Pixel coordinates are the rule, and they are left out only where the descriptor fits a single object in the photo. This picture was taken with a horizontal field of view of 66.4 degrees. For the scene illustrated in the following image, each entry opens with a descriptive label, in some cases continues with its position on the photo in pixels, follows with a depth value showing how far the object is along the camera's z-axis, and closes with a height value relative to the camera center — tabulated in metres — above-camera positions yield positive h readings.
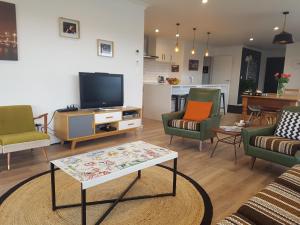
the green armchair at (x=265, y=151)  2.58 -0.79
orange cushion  4.02 -0.49
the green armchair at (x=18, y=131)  2.76 -0.72
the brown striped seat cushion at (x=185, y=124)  3.70 -0.69
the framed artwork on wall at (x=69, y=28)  3.66 +0.84
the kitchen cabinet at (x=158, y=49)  7.53 +1.12
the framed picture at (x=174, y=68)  8.49 +0.53
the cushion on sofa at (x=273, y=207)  1.24 -0.72
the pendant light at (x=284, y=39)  4.51 +0.91
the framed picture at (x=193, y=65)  8.72 +0.69
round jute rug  1.87 -1.12
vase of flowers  5.11 +0.05
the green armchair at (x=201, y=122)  3.64 -0.62
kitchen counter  6.11 -0.42
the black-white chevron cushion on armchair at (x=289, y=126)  2.91 -0.52
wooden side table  3.16 -0.68
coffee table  1.64 -0.67
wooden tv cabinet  3.54 -0.72
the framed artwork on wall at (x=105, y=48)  4.20 +0.61
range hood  7.54 +1.17
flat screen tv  3.89 -0.17
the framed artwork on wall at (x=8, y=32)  3.09 +0.63
